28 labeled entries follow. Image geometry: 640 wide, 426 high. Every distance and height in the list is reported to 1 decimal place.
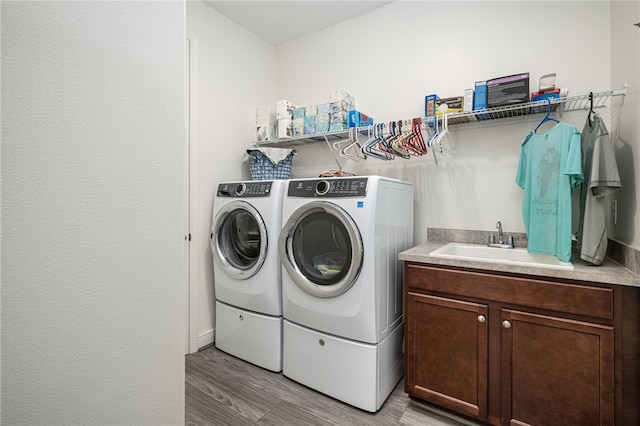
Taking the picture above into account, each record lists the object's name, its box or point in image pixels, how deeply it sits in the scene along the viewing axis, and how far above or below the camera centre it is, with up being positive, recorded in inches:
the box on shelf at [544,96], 70.3 +26.3
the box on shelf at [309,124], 101.6 +28.6
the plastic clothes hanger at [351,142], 91.4 +20.5
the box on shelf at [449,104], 81.5 +28.4
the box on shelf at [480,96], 76.7 +28.7
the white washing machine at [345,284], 68.5 -16.7
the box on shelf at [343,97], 97.3 +36.0
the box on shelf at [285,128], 106.0 +28.5
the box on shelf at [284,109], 106.5 +35.1
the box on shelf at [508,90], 71.5 +28.4
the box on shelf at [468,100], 81.1 +28.9
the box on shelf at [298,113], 104.7 +33.5
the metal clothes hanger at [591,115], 64.2 +20.0
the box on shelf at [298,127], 104.1 +28.5
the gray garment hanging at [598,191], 57.1 +4.0
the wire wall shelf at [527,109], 67.9 +24.4
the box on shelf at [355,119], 94.5 +28.1
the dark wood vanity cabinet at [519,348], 51.4 -25.0
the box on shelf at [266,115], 112.7 +35.0
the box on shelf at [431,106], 83.9 +28.7
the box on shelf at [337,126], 96.3 +26.6
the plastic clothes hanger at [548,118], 69.7 +22.1
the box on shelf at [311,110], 101.6 +33.4
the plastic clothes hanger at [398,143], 82.7 +18.7
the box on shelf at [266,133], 110.8 +28.4
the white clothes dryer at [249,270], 84.3 -16.3
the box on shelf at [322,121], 98.7 +28.7
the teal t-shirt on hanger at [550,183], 63.4 +6.3
